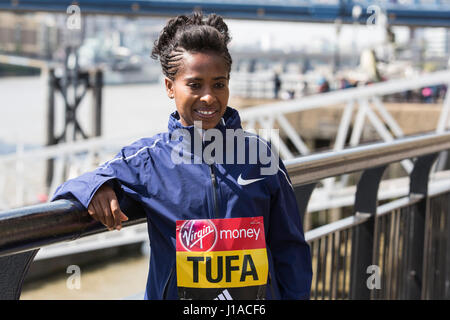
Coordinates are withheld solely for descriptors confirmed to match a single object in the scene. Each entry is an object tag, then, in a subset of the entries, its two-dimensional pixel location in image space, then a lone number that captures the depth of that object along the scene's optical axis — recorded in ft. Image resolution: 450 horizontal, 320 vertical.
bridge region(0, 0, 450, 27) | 104.37
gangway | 42.78
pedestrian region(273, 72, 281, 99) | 88.96
